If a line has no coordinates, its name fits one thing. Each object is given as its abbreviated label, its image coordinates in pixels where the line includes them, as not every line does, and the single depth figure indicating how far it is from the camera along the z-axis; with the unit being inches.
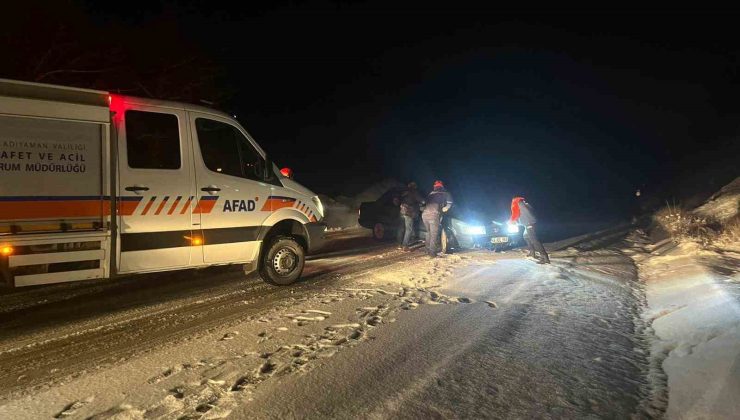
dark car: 422.9
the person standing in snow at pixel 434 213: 407.5
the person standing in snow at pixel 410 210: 443.8
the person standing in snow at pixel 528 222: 376.2
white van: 195.2
